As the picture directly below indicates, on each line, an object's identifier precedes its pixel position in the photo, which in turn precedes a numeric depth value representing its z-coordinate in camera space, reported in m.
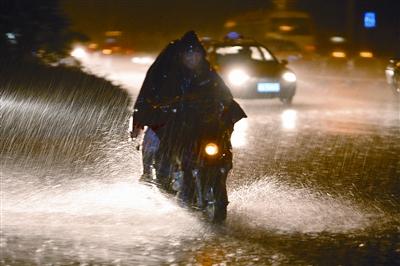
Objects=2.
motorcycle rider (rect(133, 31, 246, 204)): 18.02
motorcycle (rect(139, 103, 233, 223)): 17.66
